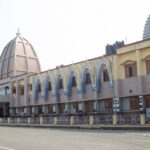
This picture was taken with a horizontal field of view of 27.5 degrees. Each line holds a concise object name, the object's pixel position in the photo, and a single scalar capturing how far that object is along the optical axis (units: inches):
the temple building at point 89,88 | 1057.5
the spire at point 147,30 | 1625.5
